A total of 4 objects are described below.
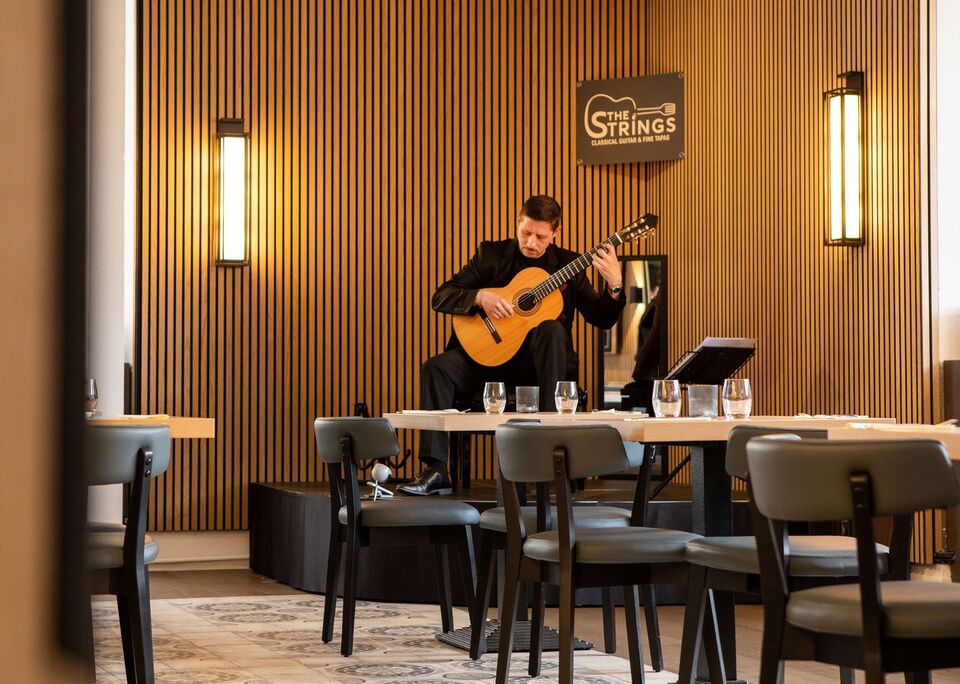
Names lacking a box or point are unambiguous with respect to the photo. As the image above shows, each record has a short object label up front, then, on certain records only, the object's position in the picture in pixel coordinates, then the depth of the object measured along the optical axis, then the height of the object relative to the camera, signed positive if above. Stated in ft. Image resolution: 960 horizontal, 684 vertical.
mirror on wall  22.75 -0.02
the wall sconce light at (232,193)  22.80 +2.72
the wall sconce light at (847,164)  18.90 +2.67
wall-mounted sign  23.54 +4.21
